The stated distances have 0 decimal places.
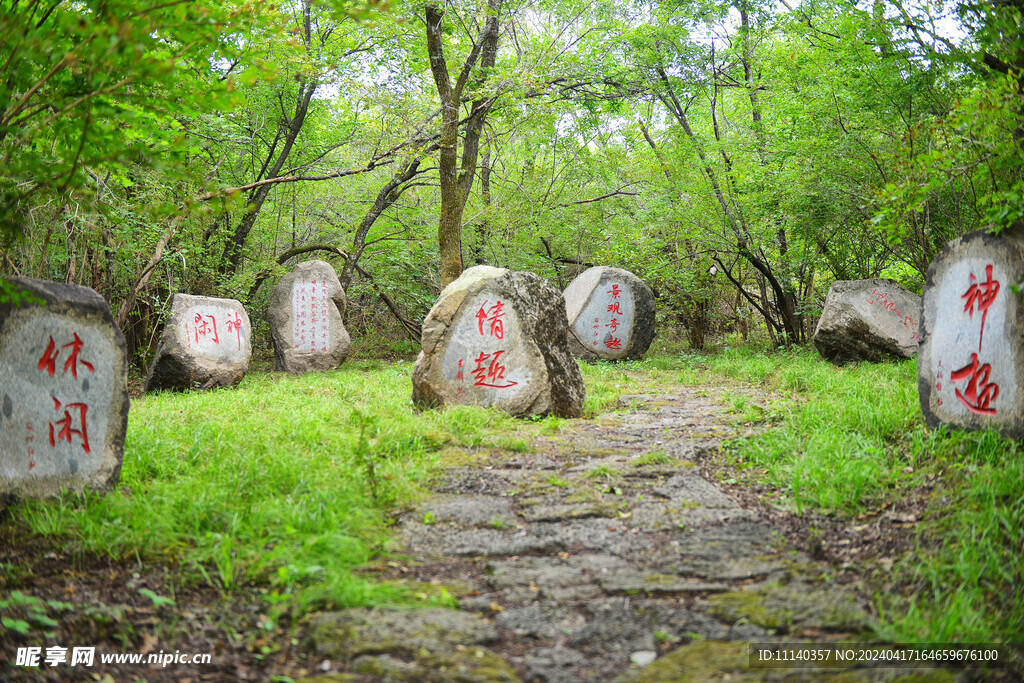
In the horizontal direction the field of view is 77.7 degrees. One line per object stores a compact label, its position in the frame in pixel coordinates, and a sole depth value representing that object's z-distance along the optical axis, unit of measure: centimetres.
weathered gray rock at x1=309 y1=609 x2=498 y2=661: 226
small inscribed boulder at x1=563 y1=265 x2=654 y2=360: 1170
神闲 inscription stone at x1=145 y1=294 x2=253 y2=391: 788
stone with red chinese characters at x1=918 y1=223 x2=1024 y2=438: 382
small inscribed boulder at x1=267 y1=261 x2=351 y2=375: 1023
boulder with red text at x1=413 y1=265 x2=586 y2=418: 621
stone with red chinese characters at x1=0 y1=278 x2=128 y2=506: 338
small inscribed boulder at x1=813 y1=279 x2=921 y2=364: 850
